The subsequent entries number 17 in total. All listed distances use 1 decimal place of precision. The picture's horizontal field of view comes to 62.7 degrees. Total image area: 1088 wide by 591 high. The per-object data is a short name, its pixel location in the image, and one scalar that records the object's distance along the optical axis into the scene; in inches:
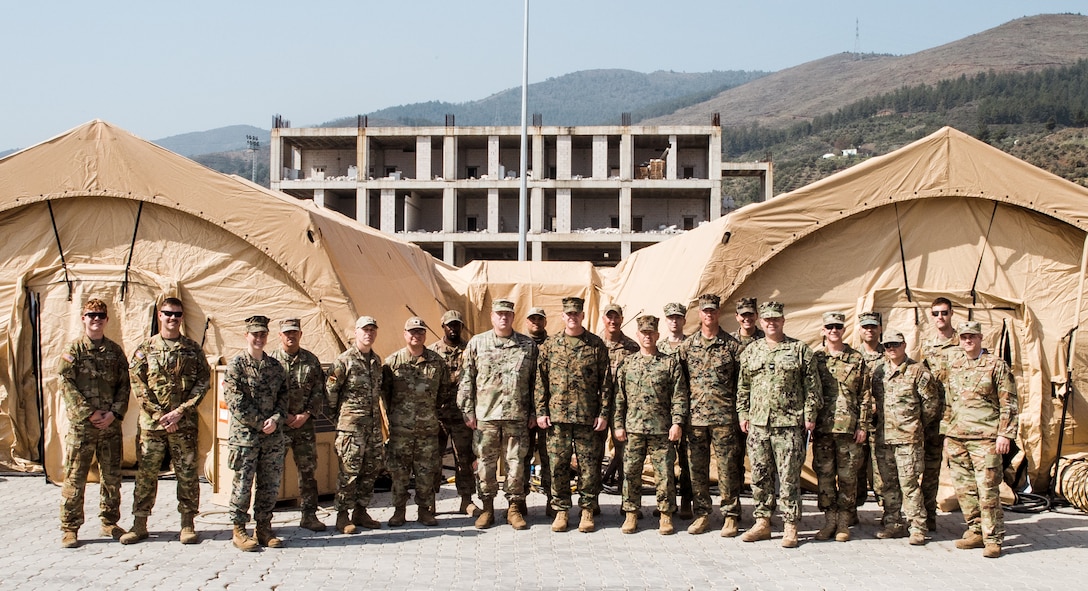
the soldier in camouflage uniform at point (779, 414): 251.8
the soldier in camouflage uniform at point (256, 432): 239.6
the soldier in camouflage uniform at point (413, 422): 270.8
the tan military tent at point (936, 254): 324.8
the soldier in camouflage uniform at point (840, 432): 257.6
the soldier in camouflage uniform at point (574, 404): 268.5
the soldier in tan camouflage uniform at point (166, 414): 243.1
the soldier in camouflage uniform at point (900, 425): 252.5
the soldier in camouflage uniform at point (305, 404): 261.3
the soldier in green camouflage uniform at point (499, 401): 268.4
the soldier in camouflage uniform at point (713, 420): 266.3
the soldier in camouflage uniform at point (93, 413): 238.8
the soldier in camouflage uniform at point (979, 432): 242.5
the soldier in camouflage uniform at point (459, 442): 288.4
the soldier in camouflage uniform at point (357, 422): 260.8
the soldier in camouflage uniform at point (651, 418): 265.4
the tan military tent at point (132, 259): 335.0
